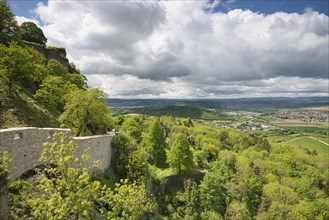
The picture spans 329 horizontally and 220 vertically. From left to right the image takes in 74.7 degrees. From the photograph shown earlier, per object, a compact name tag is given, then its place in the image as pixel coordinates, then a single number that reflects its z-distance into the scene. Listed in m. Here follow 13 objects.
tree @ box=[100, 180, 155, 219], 17.14
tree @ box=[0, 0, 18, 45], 41.93
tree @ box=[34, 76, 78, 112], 35.12
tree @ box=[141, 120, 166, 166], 50.22
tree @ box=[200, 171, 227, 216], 43.41
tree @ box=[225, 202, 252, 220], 42.47
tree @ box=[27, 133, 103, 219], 12.54
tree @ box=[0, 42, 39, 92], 28.41
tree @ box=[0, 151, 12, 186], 14.59
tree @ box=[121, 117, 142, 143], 58.59
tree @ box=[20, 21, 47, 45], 57.56
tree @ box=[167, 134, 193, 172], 46.72
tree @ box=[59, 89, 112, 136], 30.67
